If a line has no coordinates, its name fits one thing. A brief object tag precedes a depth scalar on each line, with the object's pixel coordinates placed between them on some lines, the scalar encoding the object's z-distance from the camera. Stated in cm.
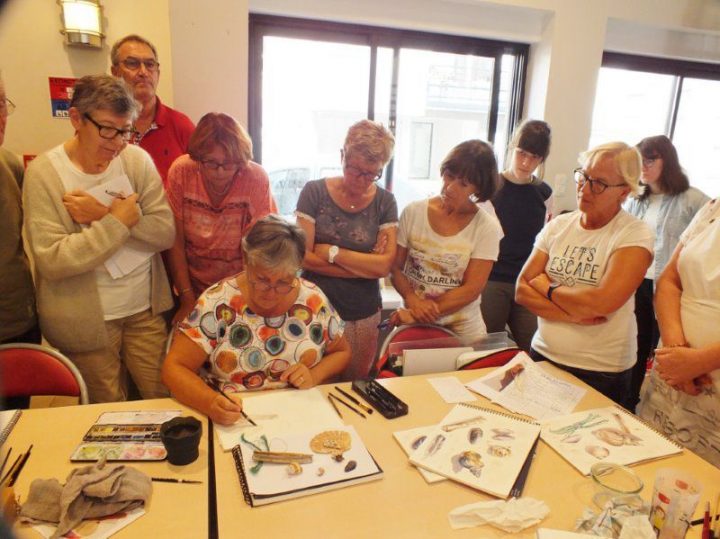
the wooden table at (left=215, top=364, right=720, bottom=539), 100
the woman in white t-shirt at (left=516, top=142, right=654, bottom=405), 162
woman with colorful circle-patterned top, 143
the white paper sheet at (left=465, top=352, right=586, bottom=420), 151
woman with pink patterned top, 185
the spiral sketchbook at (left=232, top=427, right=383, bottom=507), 108
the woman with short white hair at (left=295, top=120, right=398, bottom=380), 192
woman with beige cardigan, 154
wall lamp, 227
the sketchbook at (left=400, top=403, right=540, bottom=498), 117
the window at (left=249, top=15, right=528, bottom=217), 335
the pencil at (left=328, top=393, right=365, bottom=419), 142
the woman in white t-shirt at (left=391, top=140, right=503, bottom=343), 192
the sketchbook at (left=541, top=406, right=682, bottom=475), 127
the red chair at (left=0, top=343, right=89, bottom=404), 149
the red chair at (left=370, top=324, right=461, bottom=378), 186
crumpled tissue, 102
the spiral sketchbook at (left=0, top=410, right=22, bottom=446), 124
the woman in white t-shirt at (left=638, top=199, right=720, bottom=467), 146
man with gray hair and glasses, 199
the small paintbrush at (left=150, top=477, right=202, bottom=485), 111
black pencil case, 143
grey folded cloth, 96
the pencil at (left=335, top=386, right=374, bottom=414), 144
